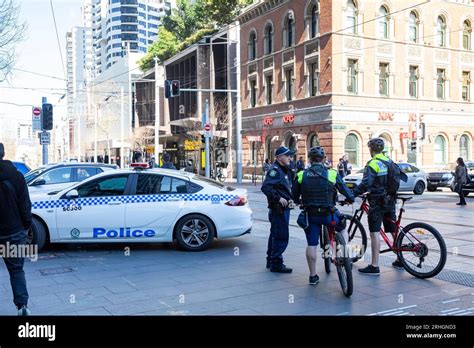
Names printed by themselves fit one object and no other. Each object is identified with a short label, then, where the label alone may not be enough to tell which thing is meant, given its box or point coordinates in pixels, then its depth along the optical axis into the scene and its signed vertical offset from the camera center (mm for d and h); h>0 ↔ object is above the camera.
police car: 9172 -836
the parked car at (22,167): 18005 -20
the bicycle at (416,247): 7055 -1232
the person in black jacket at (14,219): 5480 -565
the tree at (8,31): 17031 +4586
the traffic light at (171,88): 27750 +4108
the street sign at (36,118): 24316 +2319
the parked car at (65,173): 13805 -186
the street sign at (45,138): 22594 +1239
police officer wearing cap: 7566 -566
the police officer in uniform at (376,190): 7367 -415
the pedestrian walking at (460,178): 18366 -663
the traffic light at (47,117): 22000 +2099
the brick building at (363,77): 33219 +5869
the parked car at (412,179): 24375 -853
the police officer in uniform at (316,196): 6660 -442
